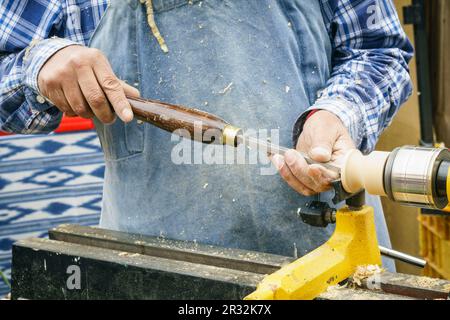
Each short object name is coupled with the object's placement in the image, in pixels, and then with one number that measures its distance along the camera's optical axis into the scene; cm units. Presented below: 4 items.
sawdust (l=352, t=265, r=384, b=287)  211
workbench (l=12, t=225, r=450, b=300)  207
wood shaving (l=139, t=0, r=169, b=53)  246
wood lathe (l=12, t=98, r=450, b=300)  202
